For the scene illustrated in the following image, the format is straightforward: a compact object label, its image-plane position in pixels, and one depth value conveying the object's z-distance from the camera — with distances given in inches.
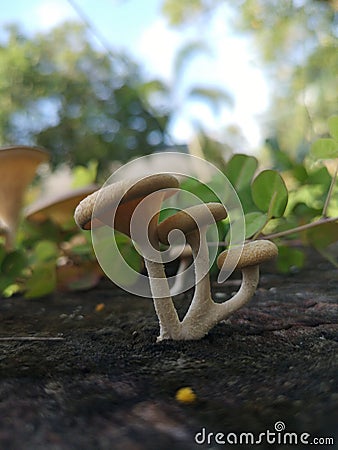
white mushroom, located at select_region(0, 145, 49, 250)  8.5
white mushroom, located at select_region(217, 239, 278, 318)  4.3
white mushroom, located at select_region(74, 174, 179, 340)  3.7
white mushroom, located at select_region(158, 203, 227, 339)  4.0
